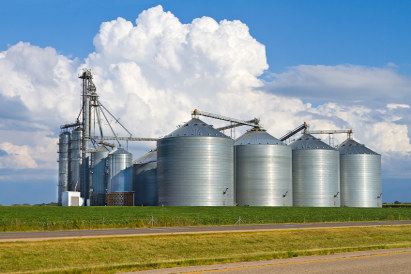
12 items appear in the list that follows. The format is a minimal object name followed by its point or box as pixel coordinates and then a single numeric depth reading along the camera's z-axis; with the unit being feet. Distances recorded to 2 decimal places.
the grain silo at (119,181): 408.67
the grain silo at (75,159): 454.81
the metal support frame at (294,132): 471.13
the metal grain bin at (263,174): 380.17
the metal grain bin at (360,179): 442.50
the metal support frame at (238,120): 421.59
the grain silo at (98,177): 425.69
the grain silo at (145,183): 418.82
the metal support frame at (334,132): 486.38
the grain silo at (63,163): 469.16
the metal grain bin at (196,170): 349.41
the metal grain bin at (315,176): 412.16
